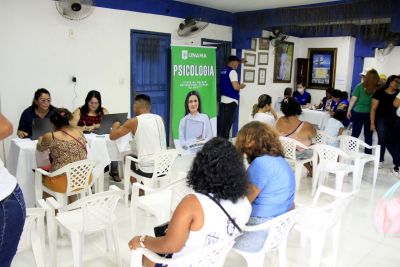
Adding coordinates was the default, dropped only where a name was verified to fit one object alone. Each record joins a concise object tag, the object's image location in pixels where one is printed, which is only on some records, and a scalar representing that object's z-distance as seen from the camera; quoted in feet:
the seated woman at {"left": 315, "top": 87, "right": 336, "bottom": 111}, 20.35
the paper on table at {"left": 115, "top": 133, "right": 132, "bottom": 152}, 11.53
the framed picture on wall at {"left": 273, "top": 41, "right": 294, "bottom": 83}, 26.48
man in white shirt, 10.37
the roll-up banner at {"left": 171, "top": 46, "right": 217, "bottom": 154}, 17.67
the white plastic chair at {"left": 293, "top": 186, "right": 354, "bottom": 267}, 6.82
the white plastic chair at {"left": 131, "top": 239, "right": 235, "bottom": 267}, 4.71
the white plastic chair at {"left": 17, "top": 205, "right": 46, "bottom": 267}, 5.74
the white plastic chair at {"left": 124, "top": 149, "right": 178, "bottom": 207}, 10.15
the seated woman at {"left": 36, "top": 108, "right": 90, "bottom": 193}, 8.85
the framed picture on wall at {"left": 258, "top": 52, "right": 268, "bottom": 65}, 24.38
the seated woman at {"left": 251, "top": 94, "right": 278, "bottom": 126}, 13.91
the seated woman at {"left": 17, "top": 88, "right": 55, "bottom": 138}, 12.12
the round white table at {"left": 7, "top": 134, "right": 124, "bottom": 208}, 9.68
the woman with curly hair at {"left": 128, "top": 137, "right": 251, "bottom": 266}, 4.84
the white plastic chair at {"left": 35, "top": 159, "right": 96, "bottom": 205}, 8.71
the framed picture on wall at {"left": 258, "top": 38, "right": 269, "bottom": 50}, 24.18
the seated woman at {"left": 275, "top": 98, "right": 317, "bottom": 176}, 12.04
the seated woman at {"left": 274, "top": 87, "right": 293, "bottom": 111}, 23.02
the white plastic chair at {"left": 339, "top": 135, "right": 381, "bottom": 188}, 13.06
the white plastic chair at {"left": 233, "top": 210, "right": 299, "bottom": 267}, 5.79
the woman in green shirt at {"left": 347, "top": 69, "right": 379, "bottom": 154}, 16.16
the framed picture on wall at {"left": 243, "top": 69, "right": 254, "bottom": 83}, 23.27
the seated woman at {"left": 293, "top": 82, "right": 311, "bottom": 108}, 24.35
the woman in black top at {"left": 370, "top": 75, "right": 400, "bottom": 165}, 14.97
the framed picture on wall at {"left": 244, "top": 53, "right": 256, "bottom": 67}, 23.01
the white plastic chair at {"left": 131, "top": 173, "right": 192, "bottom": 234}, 7.59
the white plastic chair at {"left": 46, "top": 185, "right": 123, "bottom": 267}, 6.61
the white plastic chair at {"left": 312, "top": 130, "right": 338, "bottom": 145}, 13.94
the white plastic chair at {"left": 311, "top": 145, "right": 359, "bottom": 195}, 11.64
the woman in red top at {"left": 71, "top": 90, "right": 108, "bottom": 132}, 12.78
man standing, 19.75
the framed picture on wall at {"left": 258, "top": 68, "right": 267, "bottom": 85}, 24.72
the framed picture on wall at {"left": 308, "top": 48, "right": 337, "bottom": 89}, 28.84
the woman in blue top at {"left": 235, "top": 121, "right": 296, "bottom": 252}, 6.04
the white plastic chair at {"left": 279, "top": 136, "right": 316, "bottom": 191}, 12.03
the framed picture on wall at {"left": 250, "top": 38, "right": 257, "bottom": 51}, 23.36
